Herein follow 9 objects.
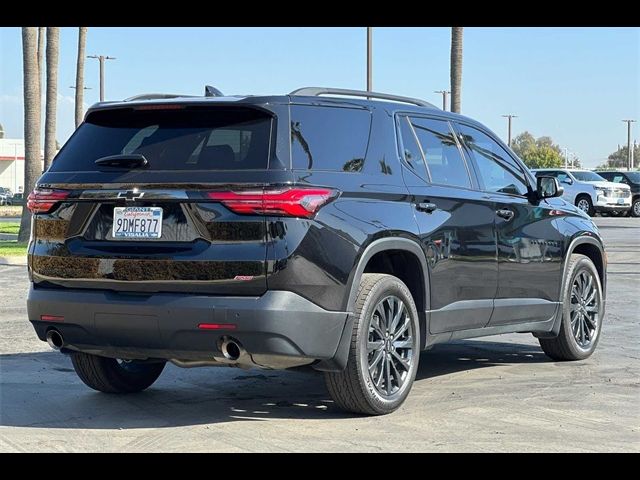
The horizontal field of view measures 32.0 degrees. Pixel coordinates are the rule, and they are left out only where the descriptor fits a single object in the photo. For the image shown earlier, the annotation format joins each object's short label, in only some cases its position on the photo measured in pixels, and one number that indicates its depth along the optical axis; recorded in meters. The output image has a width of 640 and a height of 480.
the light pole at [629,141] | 114.56
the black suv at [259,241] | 6.13
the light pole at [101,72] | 68.31
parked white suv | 39.41
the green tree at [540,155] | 128.50
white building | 106.12
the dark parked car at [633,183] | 42.09
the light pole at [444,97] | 91.50
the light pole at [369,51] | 35.31
